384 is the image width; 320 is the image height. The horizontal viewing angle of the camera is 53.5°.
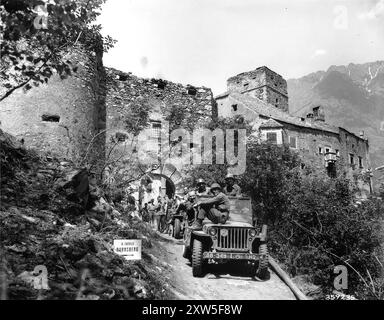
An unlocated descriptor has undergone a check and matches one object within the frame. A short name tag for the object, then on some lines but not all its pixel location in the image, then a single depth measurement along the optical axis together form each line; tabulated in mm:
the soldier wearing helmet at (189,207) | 10211
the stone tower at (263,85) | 33594
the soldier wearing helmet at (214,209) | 7852
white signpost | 5919
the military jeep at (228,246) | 7406
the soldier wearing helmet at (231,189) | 9003
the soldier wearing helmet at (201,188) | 10548
